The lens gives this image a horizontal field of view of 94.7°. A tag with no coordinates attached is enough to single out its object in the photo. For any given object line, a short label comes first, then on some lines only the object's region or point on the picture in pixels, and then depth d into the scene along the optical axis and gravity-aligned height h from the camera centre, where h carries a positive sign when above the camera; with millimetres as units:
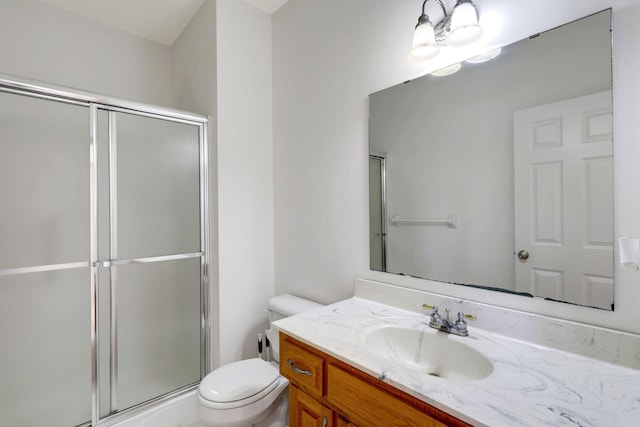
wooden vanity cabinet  752 -547
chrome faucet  1070 -414
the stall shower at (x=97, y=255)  1578 -236
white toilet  1332 -848
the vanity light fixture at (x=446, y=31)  1065 +693
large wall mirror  891 +156
